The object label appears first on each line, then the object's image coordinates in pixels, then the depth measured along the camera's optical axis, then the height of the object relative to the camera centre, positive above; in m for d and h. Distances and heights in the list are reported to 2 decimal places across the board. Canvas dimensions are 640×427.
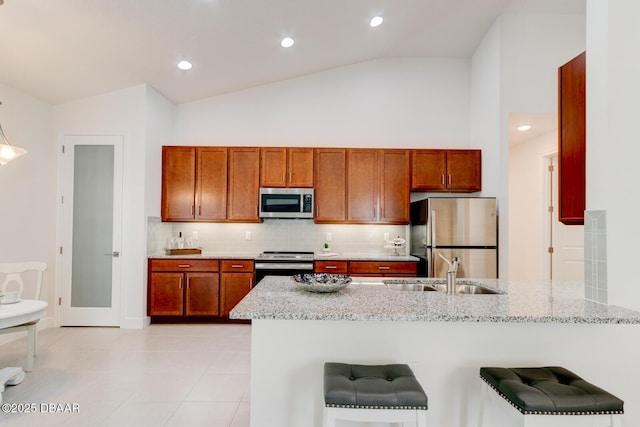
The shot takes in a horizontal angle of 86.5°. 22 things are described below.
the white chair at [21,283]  2.92 -0.60
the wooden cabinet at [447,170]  4.52 +0.68
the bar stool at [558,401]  1.32 -0.70
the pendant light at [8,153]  2.88 +0.55
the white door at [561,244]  4.70 -0.30
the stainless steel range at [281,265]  4.23 -0.57
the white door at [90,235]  4.19 -0.21
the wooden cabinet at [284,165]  4.55 +0.73
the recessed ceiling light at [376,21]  3.84 +2.29
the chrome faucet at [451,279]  2.22 -0.38
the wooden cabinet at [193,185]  4.54 +0.45
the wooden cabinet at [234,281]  4.27 -0.78
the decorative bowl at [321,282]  2.00 -0.38
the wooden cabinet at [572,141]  2.07 +0.52
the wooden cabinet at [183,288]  4.24 -0.87
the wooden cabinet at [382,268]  4.24 -0.59
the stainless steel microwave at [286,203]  4.50 +0.22
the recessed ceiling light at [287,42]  3.87 +2.06
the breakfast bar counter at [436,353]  1.74 -0.68
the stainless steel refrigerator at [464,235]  3.94 -0.16
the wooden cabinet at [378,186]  4.54 +0.46
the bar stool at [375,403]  1.34 -0.72
